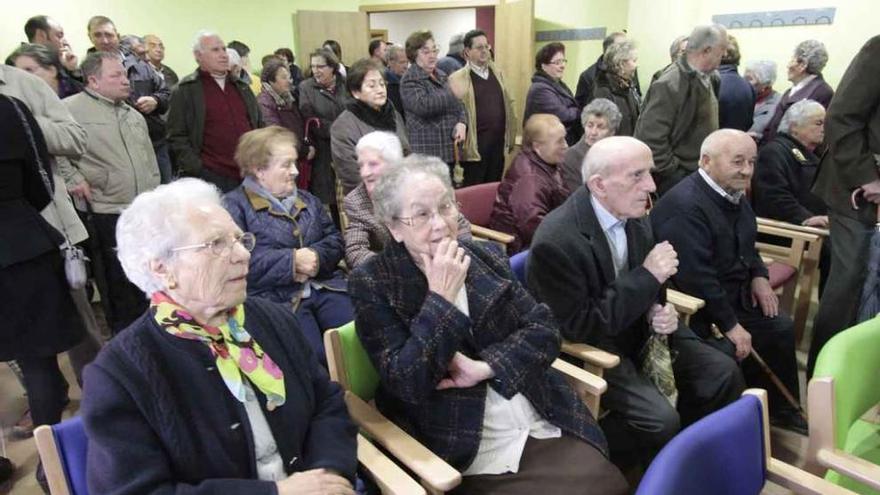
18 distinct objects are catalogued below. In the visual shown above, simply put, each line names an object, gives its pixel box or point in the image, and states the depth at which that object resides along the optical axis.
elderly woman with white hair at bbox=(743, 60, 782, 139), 4.25
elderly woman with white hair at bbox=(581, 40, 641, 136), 4.02
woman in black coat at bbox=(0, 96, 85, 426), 1.83
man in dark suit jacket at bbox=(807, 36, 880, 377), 2.17
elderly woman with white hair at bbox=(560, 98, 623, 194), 2.96
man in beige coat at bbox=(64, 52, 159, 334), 2.58
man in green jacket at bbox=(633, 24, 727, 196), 3.07
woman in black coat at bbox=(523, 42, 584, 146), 4.15
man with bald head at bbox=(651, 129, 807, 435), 2.19
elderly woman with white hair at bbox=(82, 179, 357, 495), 1.04
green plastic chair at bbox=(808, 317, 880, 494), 1.24
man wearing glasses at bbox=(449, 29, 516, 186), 3.99
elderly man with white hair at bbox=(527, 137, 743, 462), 1.79
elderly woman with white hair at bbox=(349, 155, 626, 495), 1.38
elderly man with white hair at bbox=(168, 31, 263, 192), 3.13
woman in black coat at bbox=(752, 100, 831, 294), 3.13
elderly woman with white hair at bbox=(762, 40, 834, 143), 3.83
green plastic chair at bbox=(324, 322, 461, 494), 1.26
